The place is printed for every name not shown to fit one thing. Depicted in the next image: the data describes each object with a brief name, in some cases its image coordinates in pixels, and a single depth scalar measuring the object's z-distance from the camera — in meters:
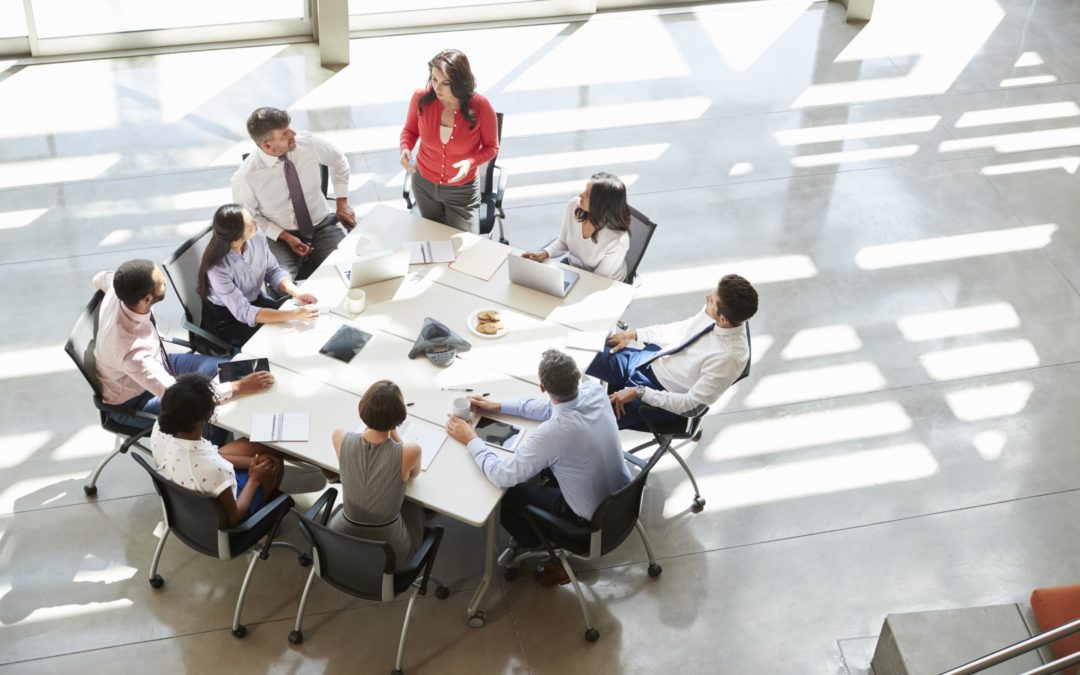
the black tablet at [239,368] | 4.76
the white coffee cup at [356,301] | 5.13
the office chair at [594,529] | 4.36
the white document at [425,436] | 4.53
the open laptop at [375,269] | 5.22
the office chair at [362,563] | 4.08
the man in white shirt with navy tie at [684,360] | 4.76
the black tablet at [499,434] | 4.63
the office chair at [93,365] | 4.71
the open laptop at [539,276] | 5.29
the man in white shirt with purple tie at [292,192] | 5.55
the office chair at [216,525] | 4.22
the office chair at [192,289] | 5.16
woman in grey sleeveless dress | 4.11
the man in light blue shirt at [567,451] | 4.34
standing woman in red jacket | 5.74
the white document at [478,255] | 5.47
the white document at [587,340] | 5.09
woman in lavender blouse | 5.08
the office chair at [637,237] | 5.52
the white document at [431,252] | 5.51
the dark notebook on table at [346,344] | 4.96
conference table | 4.52
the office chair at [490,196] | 6.17
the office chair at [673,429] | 5.02
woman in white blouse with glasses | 5.33
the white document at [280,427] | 4.54
